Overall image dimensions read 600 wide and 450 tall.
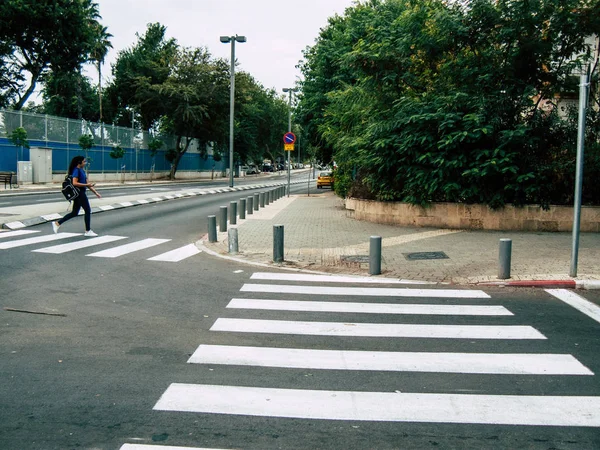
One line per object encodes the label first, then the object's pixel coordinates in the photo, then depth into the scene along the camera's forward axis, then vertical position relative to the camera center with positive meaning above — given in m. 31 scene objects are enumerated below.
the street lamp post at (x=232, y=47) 37.77 +7.83
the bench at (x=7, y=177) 32.72 -0.72
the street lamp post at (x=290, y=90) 46.70 +6.41
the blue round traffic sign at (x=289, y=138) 31.76 +1.70
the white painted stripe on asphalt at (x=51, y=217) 17.45 -1.54
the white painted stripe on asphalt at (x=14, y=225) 15.61 -1.61
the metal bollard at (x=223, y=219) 15.79 -1.35
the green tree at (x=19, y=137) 34.72 +1.60
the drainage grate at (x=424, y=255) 11.85 -1.67
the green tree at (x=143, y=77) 56.19 +8.90
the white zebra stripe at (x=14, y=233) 14.20 -1.69
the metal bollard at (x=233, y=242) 12.45 -1.53
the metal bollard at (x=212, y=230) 13.88 -1.45
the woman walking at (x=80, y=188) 14.37 -0.55
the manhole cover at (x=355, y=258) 11.53 -1.72
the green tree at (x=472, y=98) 15.65 +2.09
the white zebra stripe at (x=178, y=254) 11.67 -1.79
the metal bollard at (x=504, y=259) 9.81 -1.40
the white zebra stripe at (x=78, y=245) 12.09 -1.73
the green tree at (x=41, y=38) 42.59 +9.70
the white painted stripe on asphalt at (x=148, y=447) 3.72 -1.75
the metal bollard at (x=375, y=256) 10.31 -1.46
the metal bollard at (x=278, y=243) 11.45 -1.41
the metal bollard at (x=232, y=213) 17.66 -1.34
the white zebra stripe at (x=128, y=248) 11.85 -1.76
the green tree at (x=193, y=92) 54.91 +7.10
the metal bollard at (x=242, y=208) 19.50 -1.30
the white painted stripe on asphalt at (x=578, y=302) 7.71 -1.77
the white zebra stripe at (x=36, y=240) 12.61 -1.70
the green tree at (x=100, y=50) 65.01 +13.09
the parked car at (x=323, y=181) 55.53 -0.99
